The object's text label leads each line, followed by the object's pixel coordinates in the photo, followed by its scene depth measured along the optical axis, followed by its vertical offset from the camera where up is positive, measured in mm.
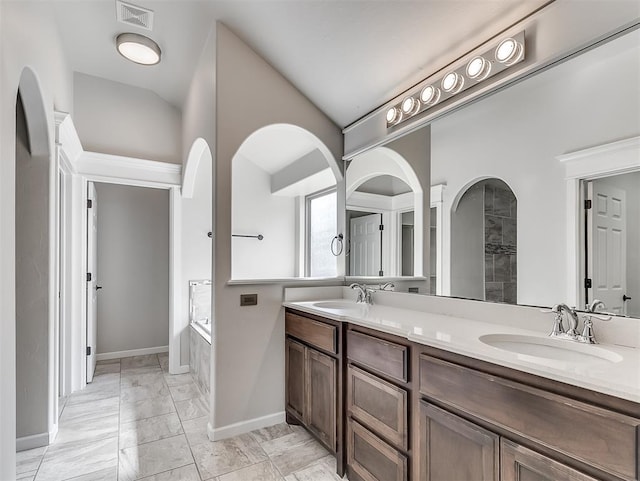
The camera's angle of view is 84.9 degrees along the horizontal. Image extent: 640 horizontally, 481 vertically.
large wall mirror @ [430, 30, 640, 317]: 1315 +239
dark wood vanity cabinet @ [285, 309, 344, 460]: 2004 -852
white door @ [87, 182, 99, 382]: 3412 -361
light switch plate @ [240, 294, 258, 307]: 2426 -401
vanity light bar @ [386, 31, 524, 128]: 1599 +861
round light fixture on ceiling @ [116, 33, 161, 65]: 2709 +1547
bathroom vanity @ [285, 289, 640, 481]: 926 -558
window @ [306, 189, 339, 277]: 4117 +126
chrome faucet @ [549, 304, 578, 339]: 1351 -315
